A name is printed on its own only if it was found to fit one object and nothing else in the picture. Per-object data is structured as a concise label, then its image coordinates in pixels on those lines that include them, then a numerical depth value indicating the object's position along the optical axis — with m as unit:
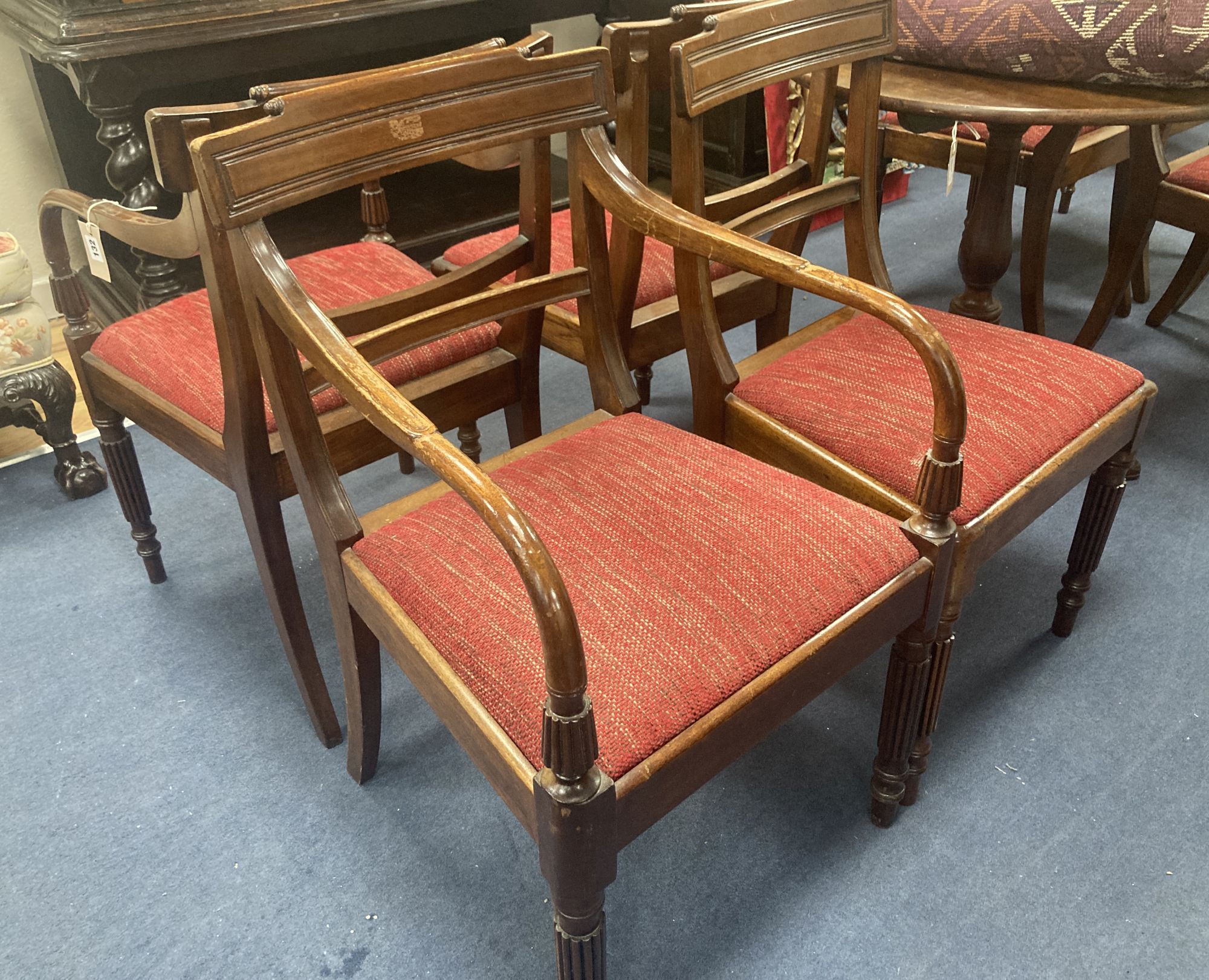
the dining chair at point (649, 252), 1.42
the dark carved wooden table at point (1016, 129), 1.47
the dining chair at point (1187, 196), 2.02
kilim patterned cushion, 1.43
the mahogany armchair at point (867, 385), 1.20
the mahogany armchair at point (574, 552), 0.86
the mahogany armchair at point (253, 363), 1.15
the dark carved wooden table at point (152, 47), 1.92
